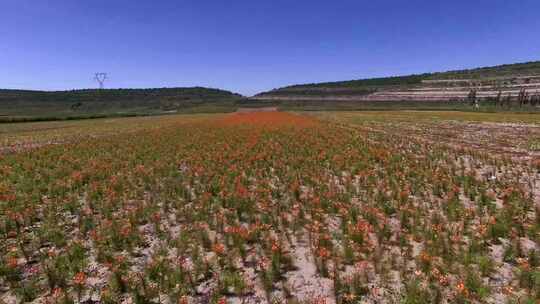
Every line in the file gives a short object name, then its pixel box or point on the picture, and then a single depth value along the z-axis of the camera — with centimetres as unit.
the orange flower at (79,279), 477
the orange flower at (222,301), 413
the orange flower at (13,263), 532
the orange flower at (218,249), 570
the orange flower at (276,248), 572
